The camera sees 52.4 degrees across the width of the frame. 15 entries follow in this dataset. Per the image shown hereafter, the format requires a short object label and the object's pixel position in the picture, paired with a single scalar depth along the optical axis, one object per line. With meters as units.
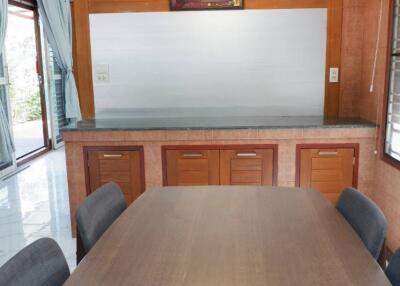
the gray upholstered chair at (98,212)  1.48
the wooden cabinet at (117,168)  2.88
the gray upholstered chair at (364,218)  1.34
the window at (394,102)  2.51
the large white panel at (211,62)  3.22
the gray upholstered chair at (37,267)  1.02
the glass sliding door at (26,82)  5.58
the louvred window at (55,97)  6.21
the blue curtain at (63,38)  5.40
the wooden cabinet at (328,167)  2.83
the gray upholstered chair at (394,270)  1.13
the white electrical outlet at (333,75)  3.22
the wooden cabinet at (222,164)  2.84
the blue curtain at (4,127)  4.54
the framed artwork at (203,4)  3.19
